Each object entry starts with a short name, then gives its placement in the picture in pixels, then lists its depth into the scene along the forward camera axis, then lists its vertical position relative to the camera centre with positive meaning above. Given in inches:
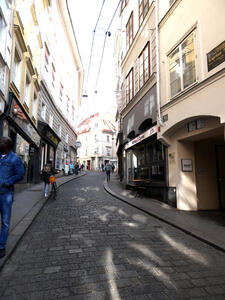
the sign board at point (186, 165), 291.6 +7.3
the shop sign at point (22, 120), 329.1 +95.9
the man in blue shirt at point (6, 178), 126.0 -4.9
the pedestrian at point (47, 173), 351.9 -4.9
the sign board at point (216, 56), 209.0 +125.4
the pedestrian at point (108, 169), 718.9 +2.3
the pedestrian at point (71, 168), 995.1 +11.4
